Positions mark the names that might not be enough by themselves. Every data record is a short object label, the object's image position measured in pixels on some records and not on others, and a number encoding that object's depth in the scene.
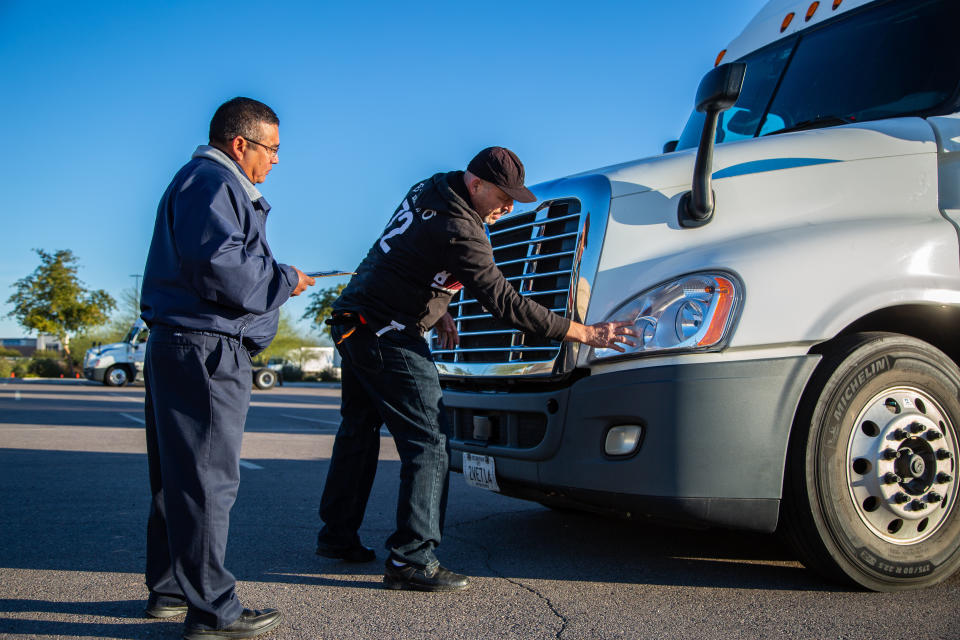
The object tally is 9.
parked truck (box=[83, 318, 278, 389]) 27.31
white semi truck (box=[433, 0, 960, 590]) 3.12
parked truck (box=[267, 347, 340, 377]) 58.25
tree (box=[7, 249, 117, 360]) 43.28
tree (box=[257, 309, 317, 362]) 57.28
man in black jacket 3.35
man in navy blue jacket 2.72
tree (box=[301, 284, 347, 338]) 44.12
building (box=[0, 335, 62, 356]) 93.57
